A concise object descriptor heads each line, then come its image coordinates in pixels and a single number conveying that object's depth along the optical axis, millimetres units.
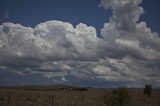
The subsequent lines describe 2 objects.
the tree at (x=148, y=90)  55438
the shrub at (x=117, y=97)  20793
